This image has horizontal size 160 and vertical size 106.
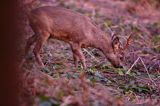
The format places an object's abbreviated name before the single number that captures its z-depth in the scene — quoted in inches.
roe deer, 718.5
